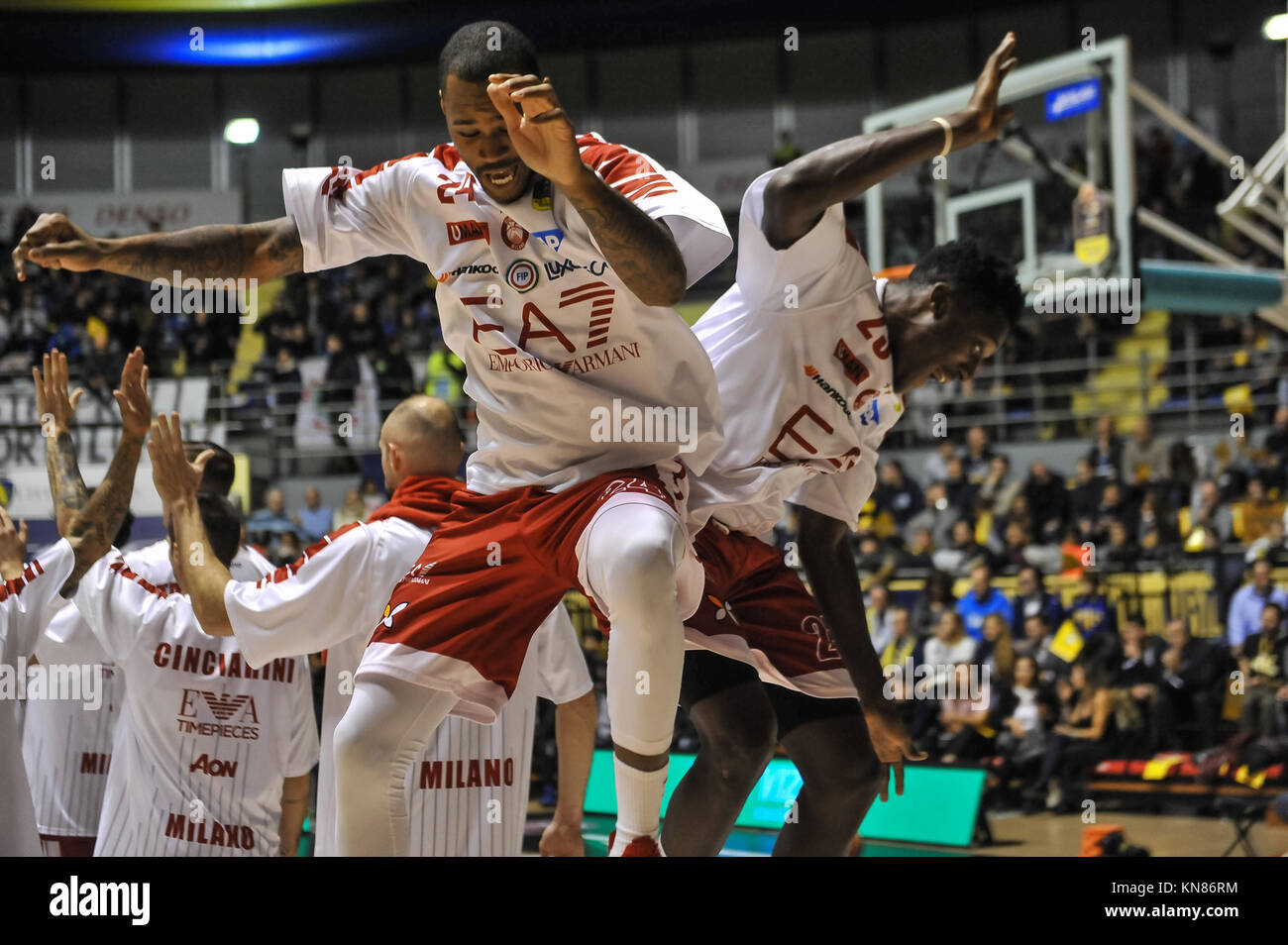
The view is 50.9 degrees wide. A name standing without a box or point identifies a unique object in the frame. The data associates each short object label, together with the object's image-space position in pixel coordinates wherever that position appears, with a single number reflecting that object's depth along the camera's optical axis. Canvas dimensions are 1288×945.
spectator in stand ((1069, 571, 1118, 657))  10.30
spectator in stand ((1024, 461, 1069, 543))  12.64
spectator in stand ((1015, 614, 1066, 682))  10.48
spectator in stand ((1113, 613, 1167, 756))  9.84
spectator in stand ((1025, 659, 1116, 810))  9.88
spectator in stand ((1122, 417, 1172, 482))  13.22
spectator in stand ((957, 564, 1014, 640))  11.16
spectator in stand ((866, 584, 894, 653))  11.35
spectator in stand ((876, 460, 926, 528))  13.73
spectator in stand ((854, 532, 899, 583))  12.15
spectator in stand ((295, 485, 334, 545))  14.39
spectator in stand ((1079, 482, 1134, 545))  12.12
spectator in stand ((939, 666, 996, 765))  10.16
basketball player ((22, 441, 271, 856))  4.41
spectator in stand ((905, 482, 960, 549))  13.36
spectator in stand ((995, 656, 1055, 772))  10.10
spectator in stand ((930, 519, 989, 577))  12.09
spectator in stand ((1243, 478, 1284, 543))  11.93
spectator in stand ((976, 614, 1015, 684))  10.58
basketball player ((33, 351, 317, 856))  3.93
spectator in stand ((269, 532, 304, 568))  12.98
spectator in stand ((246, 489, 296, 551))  13.31
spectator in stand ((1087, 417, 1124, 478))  13.23
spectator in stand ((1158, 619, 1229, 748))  9.65
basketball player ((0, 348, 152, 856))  3.60
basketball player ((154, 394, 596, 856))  3.20
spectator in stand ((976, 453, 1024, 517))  13.12
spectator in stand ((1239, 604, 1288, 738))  9.31
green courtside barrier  8.61
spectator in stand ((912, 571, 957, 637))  11.12
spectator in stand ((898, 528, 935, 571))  12.44
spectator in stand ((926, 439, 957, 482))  14.12
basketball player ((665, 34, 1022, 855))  3.49
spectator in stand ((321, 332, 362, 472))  16.16
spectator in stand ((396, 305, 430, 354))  18.89
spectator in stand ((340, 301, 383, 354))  17.81
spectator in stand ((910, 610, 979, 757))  10.51
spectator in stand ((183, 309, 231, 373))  17.80
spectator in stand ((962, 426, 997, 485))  13.85
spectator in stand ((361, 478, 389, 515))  15.15
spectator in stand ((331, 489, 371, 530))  14.51
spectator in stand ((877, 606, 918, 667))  11.09
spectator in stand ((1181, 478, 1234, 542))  11.92
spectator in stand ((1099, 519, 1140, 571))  11.33
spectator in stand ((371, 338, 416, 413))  16.45
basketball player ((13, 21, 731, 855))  2.65
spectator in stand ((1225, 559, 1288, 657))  10.05
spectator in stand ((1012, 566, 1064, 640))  10.97
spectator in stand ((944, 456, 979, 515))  13.34
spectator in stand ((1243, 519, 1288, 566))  10.42
